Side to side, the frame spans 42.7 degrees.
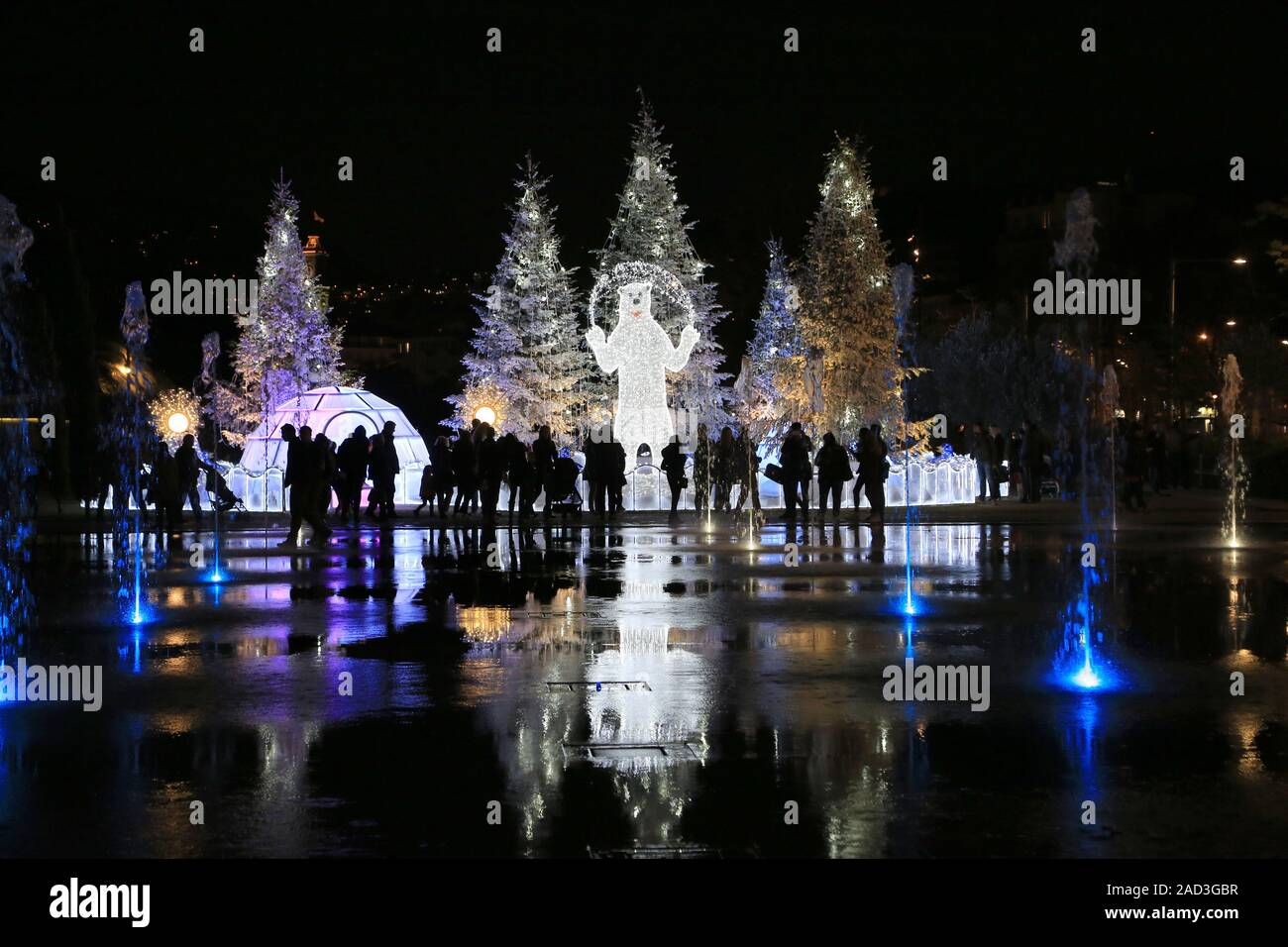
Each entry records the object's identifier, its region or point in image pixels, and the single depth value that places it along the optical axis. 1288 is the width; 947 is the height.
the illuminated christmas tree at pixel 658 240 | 63.00
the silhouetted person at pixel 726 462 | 32.28
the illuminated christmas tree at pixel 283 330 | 64.12
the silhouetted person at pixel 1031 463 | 35.94
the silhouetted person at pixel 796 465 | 29.41
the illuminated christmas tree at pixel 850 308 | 46.84
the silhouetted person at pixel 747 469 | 31.97
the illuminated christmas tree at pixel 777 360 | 50.38
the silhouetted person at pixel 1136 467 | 32.47
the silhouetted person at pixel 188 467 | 29.14
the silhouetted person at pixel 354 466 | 29.55
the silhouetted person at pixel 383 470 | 29.78
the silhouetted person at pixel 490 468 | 28.73
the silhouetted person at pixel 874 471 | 29.43
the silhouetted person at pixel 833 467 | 30.80
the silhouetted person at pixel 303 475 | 24.22
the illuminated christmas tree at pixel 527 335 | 60.16
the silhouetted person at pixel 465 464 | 30.42
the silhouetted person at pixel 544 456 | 31.16
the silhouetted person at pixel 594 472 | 31.06
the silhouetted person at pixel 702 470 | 33.34
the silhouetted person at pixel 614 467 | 31.09
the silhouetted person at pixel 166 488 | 26.81
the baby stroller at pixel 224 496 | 31.15
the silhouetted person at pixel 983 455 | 36.22
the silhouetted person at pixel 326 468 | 26.30
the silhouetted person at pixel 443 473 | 31.19
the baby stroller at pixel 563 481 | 31.17
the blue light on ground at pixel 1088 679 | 10.38
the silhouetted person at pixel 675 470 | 31.72
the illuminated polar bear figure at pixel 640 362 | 42.28
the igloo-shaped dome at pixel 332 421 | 39.38
